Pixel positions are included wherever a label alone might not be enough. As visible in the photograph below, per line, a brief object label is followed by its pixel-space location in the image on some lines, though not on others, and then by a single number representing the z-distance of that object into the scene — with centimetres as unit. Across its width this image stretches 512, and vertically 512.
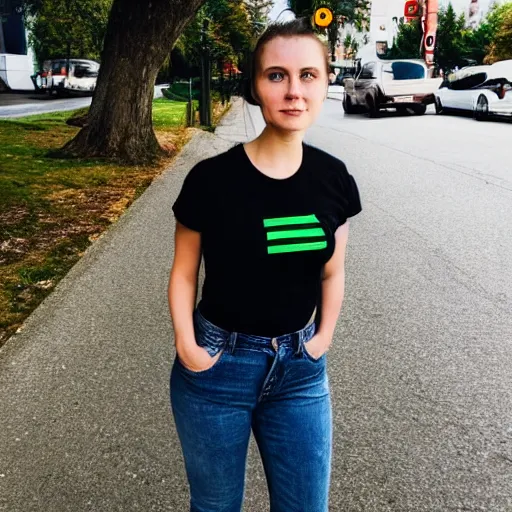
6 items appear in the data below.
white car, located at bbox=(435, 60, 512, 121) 1908
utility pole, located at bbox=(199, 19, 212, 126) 1844
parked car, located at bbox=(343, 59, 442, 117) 2181
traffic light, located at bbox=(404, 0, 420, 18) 5684
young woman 156
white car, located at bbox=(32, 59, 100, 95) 3262
